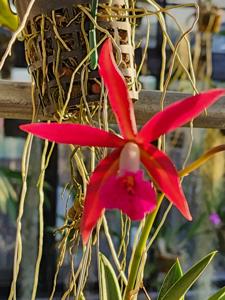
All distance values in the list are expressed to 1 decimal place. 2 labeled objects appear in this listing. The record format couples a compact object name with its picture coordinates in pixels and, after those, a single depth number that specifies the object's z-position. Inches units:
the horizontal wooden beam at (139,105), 18.4
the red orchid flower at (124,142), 12.6
